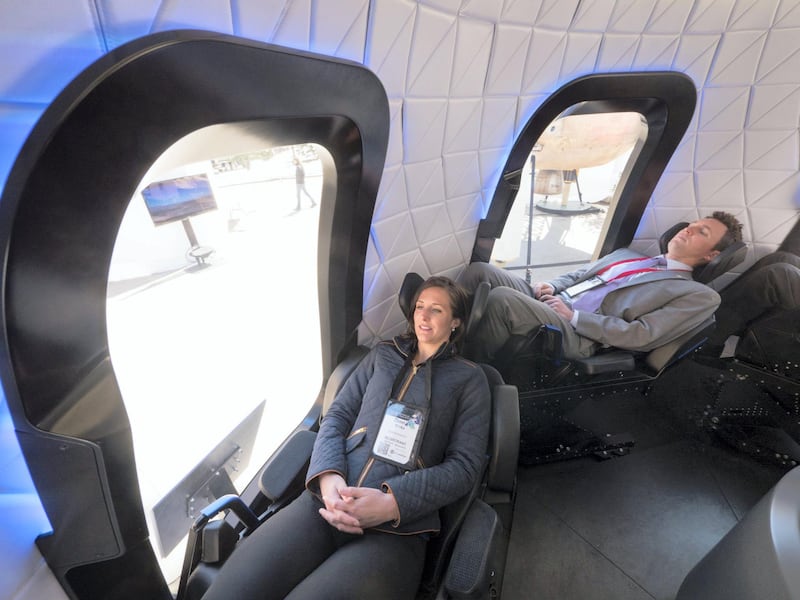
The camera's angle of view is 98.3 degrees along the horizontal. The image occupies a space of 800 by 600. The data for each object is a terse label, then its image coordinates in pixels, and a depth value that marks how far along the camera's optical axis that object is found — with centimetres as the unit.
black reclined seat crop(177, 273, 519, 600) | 117
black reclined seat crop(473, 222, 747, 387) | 208
